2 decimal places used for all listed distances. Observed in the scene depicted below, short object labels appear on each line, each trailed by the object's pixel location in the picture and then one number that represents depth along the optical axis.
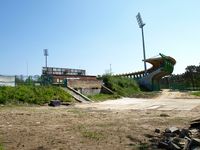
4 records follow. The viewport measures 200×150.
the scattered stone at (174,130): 5.91
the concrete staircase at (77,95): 16.87
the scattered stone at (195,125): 6.57
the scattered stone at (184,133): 5.70
